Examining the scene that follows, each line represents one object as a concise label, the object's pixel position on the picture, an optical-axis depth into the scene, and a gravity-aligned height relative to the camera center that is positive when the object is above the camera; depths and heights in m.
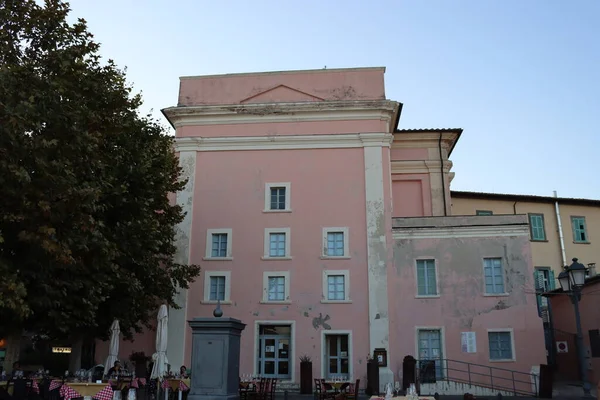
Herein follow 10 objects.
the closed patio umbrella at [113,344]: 18.27 +0.78
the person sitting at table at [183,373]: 17.97 -0.08
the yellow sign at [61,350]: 29.75 +0.97
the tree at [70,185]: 12.73 +4.54
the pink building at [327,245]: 23.72 +5.19
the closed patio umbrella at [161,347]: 16.33 +0.64
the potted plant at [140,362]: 23.53 +0.32
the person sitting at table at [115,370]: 17.05 -0.01
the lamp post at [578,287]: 13.57 +2.02
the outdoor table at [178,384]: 17.20 -0.40
